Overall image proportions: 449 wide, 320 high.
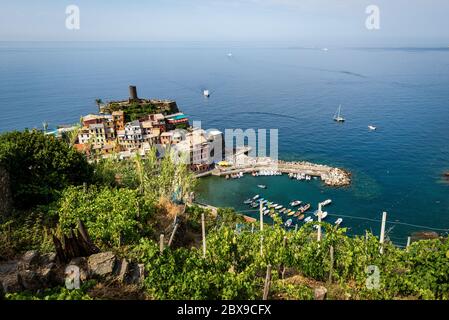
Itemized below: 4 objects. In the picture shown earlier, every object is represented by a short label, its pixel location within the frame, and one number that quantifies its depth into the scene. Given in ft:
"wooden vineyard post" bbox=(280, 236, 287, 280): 29.84
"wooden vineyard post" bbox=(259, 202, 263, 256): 29.44
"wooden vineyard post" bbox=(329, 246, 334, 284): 27.99
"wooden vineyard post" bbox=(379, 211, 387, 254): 28.86
